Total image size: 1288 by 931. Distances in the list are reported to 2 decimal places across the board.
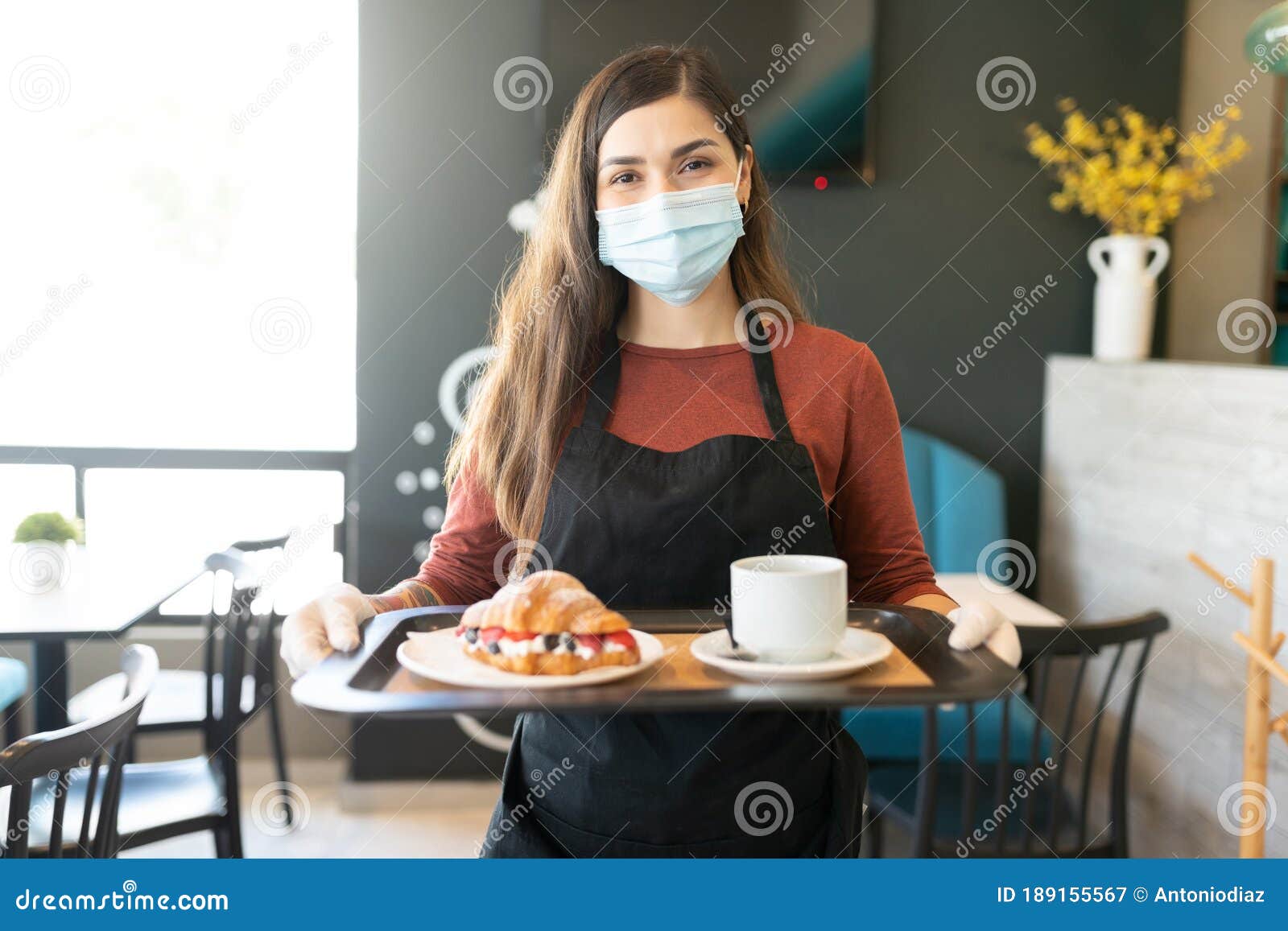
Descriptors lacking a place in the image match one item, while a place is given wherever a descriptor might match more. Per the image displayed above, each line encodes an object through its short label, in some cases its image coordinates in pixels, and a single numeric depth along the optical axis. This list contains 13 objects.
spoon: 1.02
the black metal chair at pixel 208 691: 2.80
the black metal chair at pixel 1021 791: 2.04
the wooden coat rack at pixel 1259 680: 2.08
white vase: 3.30
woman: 1.31
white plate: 0.94
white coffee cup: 1.01
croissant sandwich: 0.98
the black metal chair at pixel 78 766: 1.53
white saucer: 0.96
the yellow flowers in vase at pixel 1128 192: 3.27
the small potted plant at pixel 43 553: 2.63
